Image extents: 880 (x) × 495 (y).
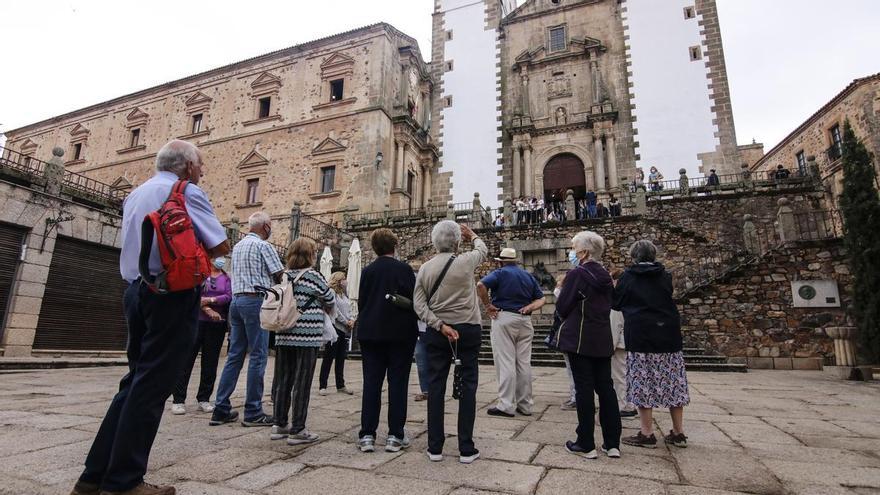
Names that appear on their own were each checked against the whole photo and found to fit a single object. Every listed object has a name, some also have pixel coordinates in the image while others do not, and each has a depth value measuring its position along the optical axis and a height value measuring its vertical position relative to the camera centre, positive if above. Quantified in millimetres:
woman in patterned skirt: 3189 -130
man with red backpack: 1921 +13
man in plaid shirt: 3684 +32
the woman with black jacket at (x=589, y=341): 2857 -107
